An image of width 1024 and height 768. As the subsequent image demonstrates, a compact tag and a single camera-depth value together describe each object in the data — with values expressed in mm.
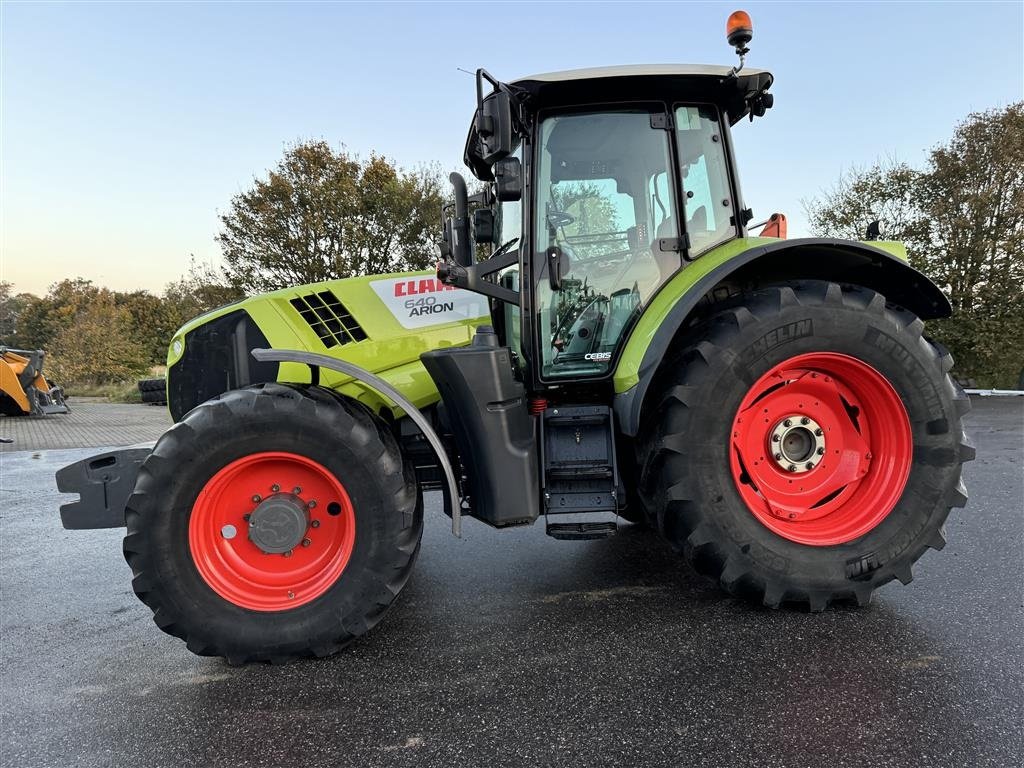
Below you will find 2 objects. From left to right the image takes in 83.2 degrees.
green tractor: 2232
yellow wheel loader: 11242
